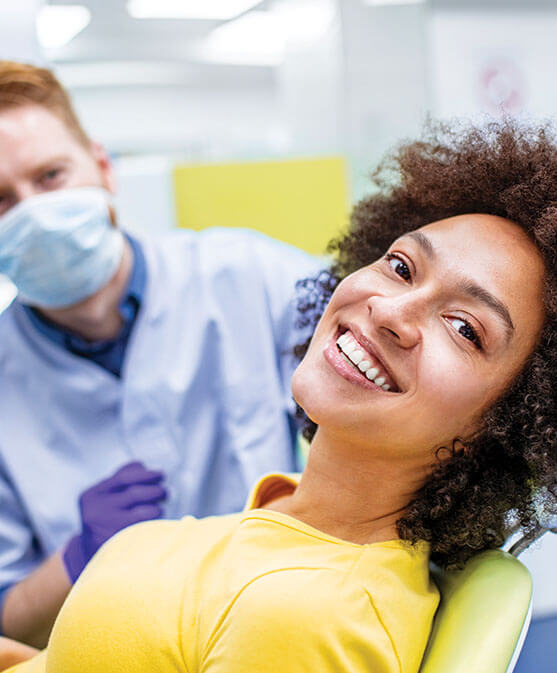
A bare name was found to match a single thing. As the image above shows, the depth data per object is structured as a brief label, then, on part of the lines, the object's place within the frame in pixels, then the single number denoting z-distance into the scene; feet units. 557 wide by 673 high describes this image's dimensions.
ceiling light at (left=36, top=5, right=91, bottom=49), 14.87
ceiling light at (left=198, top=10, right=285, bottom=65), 17.90
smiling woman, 2.56
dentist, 4.54
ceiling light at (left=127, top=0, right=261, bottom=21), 15.57
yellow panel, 7.34
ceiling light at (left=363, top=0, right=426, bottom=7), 9.97
